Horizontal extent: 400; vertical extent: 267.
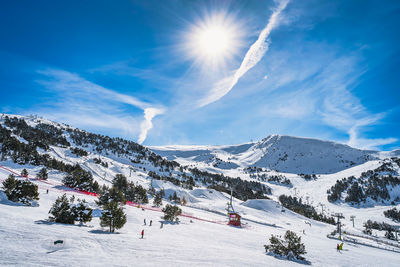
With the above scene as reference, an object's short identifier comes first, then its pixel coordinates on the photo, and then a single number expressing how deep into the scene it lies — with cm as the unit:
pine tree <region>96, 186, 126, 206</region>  3681
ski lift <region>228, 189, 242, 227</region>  5284
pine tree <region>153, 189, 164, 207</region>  5587
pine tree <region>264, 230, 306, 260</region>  2573
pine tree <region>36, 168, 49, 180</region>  5397
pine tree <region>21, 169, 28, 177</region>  5069
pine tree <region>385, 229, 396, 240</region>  7431
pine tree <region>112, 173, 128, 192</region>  6304
